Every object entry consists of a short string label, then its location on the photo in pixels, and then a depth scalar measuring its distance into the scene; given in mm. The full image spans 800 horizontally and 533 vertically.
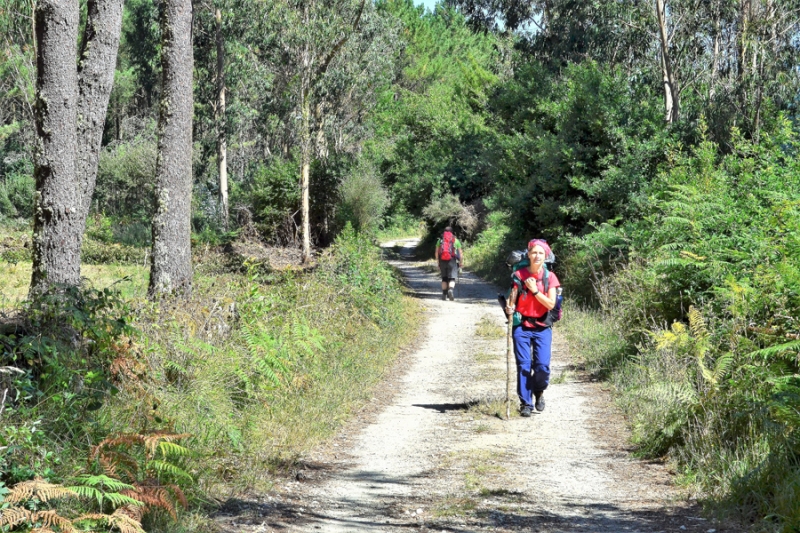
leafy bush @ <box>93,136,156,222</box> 45716
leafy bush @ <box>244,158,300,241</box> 34750
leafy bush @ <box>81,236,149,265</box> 31219
